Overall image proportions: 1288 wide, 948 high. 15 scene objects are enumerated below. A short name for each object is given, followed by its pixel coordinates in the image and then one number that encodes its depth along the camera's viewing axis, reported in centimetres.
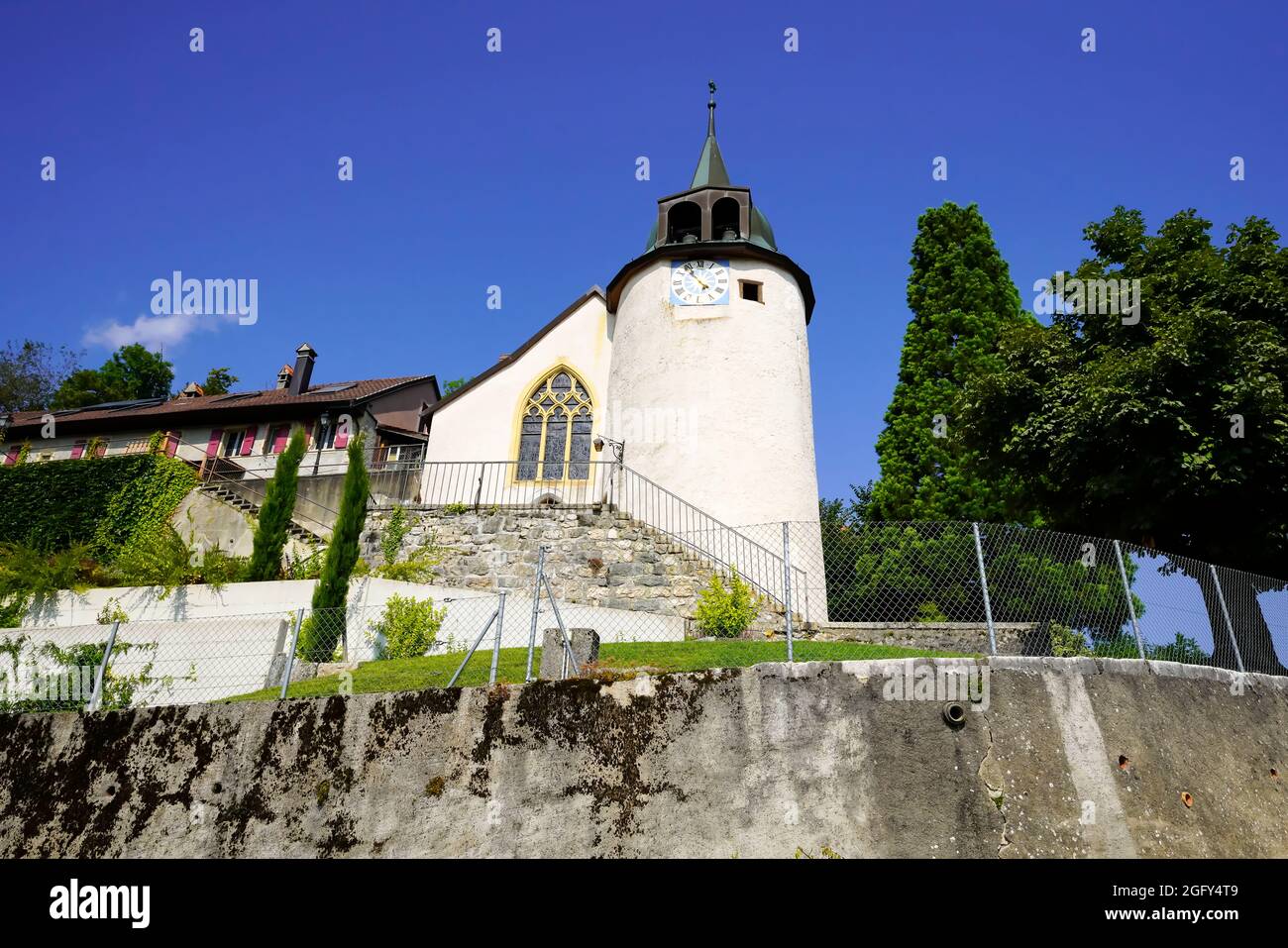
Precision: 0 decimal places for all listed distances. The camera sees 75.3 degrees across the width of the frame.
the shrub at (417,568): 1714
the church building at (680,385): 1886
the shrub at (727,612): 1438
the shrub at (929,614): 1173
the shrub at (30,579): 1748
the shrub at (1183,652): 882
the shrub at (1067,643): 891
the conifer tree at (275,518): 1850
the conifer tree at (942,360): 2217
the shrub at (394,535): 1830
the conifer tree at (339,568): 1365
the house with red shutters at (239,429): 2994
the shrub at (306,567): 1858
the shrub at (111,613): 1670
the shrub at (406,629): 1487
